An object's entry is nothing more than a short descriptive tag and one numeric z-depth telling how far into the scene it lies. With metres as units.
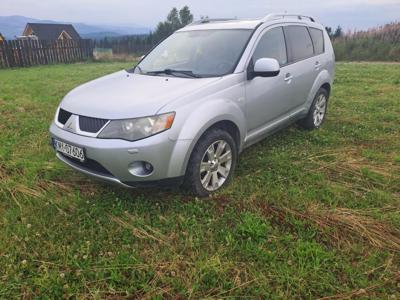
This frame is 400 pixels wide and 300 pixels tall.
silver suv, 2.86
